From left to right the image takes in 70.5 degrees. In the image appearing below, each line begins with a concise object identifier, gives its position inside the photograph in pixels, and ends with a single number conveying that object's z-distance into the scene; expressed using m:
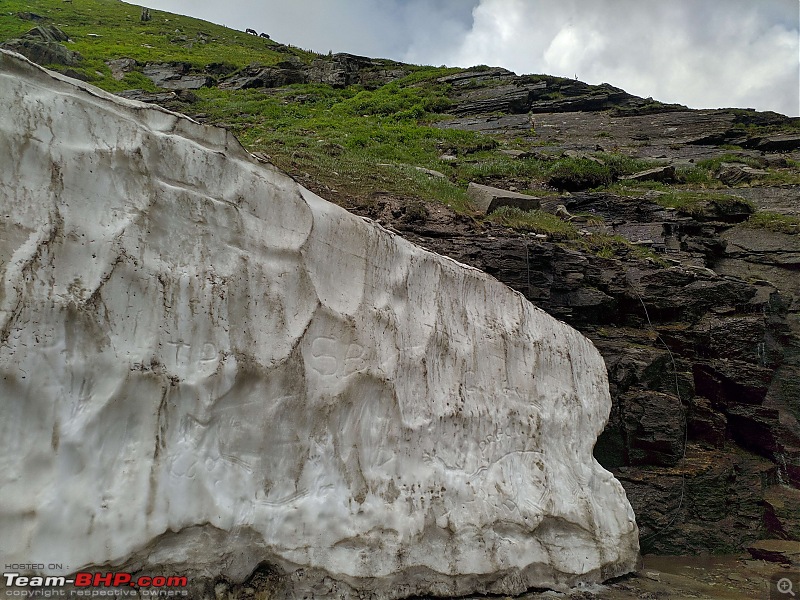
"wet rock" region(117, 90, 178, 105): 23.69
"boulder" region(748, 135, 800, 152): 20.55
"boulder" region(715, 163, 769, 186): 16.33
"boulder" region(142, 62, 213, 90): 28.84
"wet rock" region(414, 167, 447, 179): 13.55
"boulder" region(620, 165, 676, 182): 15.95
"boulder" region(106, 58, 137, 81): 28.40
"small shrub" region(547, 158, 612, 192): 14.71
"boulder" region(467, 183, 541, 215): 10.59
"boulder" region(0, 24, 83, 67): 23.33
